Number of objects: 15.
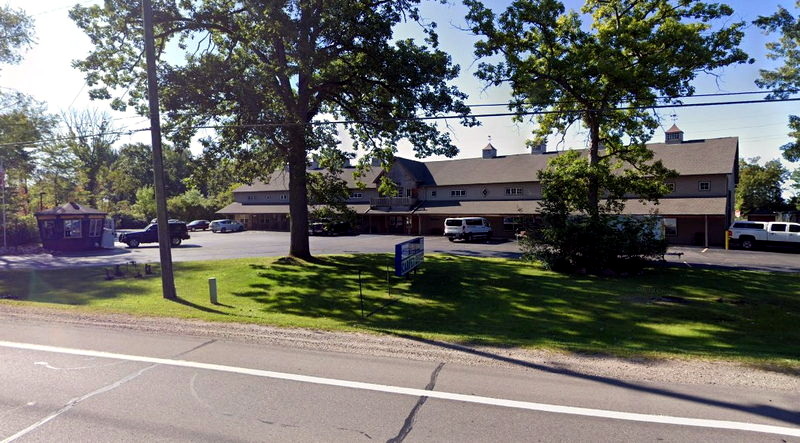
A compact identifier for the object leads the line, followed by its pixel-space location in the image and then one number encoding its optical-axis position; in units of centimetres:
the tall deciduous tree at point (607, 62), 2111
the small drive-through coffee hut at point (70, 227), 2955
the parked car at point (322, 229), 4425
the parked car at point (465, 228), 3650
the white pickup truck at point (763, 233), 2872
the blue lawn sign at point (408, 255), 1642
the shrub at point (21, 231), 3334
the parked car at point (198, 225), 5638
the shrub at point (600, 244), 1944
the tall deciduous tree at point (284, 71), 1803
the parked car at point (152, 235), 3353
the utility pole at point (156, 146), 1261
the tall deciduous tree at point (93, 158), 6059
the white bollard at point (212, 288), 1402
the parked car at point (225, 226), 5197
